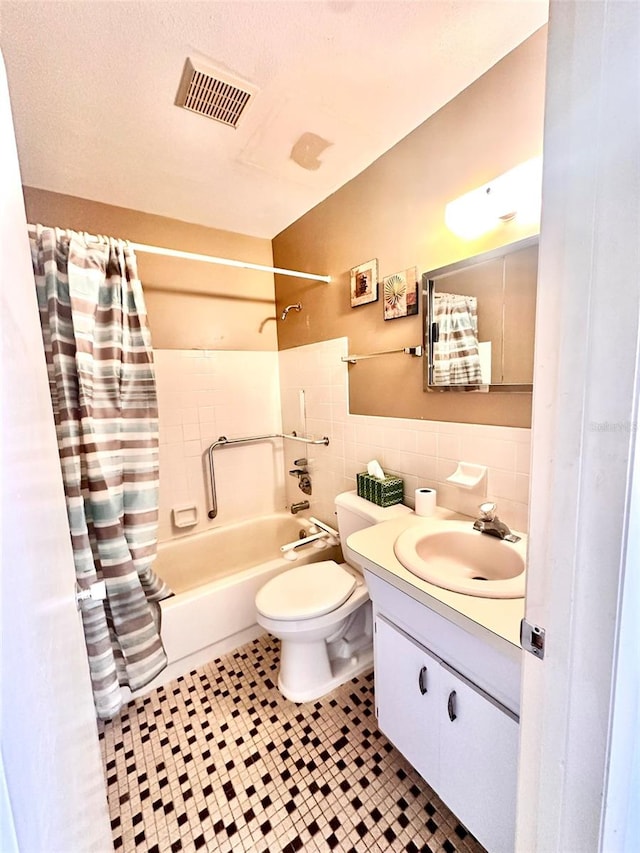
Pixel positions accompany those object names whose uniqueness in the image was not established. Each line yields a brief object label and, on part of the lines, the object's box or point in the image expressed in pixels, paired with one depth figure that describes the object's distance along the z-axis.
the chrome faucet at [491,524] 1.12
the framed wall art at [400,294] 1.48
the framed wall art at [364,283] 1.66
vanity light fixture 1.04
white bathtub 1.67
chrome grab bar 2.29
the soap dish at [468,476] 1.28
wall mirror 1.13
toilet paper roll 1.41
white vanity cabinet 0.83
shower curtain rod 1.51
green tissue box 1.57
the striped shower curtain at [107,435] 1.32
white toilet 1.44
